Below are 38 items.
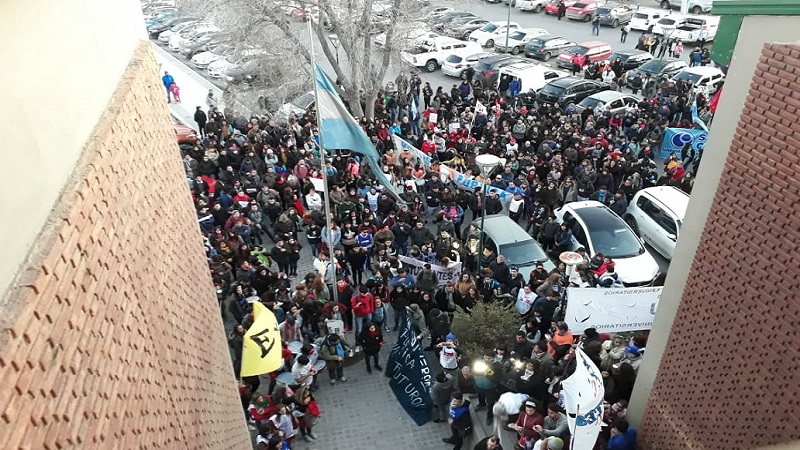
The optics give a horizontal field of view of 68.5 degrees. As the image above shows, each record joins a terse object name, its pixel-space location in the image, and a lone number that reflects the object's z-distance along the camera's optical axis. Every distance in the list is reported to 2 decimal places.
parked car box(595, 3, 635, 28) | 37.34
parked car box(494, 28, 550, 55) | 33.38
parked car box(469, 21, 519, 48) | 34.31
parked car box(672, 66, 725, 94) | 23.81
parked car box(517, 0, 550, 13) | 42.53
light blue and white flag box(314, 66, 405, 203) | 10.29
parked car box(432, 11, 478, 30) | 36.62
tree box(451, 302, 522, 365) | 9.98
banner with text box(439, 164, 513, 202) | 14.84
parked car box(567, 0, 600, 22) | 39.34
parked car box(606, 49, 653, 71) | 27.80
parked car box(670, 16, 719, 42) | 31.98
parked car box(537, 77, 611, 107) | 23.69
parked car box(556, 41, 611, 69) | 29.39
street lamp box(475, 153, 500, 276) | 11.74
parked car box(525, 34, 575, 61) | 31.88
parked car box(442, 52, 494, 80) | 29.61
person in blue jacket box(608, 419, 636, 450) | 8.32
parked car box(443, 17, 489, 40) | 35.09
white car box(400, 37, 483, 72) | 30.73
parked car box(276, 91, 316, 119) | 22.34
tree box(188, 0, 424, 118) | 20.14
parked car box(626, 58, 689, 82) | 25.58
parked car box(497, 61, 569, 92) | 25.08
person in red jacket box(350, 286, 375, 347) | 10.86
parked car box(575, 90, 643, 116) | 21.52
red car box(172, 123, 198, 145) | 19.19
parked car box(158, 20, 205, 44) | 37.65
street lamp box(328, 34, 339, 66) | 22.72
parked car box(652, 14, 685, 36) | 32.97
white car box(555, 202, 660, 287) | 12.63
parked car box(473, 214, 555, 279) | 12.75
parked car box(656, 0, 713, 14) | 36.34
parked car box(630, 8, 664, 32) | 34.78
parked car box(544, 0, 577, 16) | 41.19
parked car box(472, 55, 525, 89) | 26.38
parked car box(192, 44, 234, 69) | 31.32
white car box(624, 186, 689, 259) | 13.80
